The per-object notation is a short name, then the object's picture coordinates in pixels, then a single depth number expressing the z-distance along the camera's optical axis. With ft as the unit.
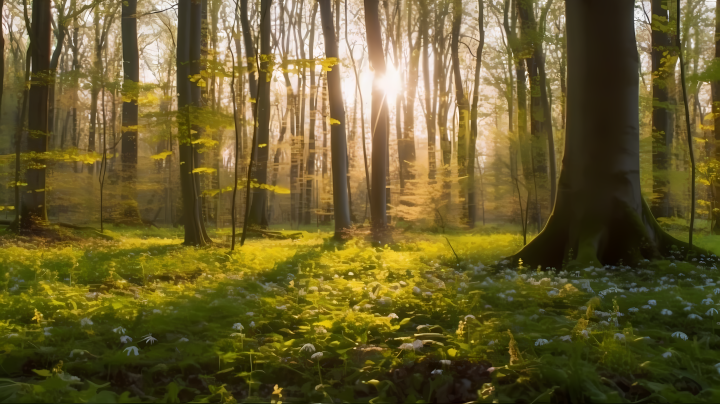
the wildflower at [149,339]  10.43
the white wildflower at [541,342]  9.62
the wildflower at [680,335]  10.03
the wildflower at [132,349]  9.37
